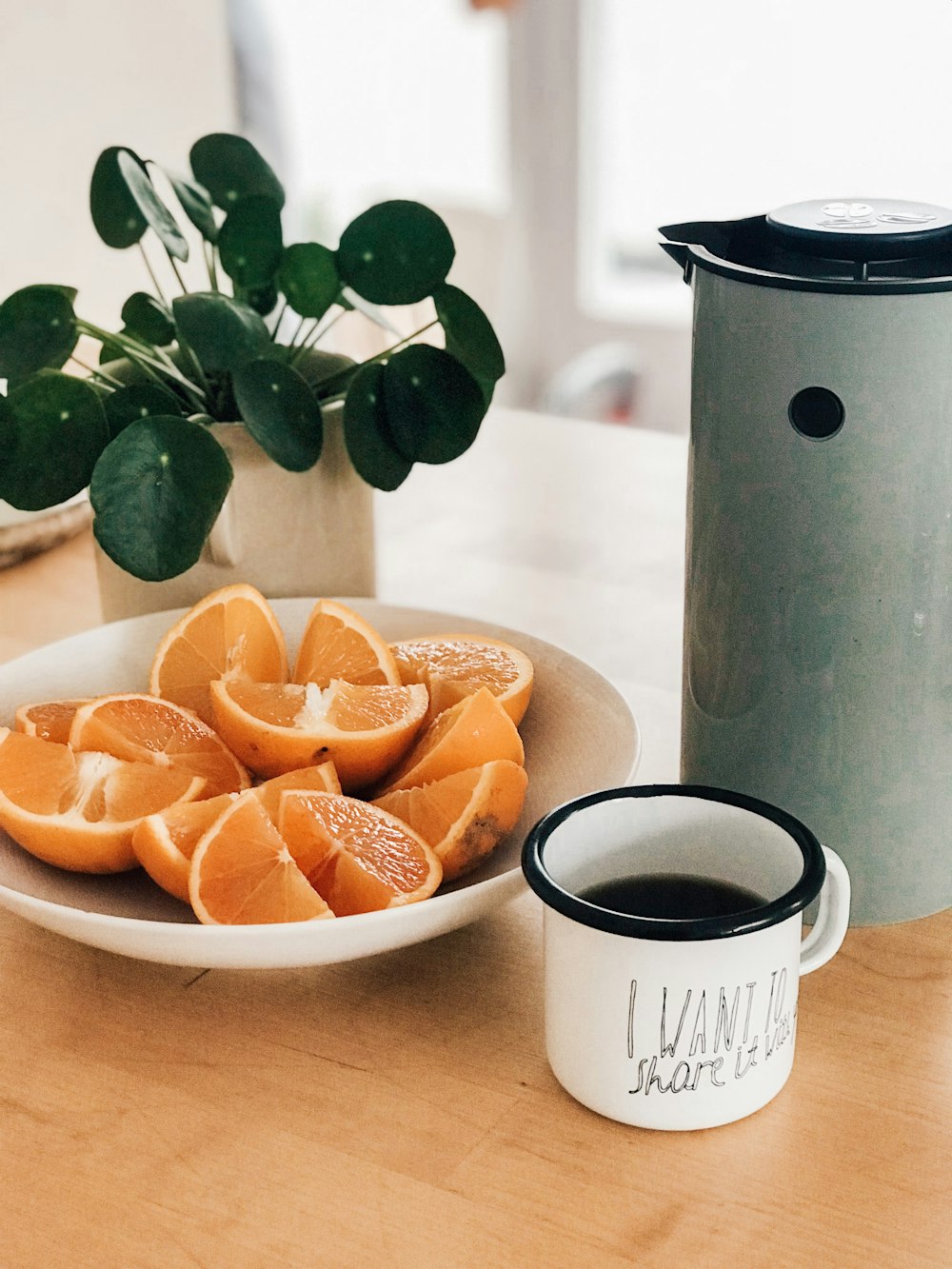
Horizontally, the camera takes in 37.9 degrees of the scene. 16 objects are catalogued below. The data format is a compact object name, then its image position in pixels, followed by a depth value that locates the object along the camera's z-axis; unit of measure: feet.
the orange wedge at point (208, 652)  2.50
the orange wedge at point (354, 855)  1.95
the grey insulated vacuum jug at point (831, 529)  1.90
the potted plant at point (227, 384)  2.49
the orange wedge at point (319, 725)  2.23
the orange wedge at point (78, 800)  2.09
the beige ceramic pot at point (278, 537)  2.83
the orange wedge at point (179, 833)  1.99
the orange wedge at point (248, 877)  1.91
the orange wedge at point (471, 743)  2.20
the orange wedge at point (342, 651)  2.48
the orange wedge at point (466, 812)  2.06
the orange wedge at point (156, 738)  2.26
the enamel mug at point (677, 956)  1.67
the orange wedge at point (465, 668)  2.44
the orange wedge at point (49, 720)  2.35
